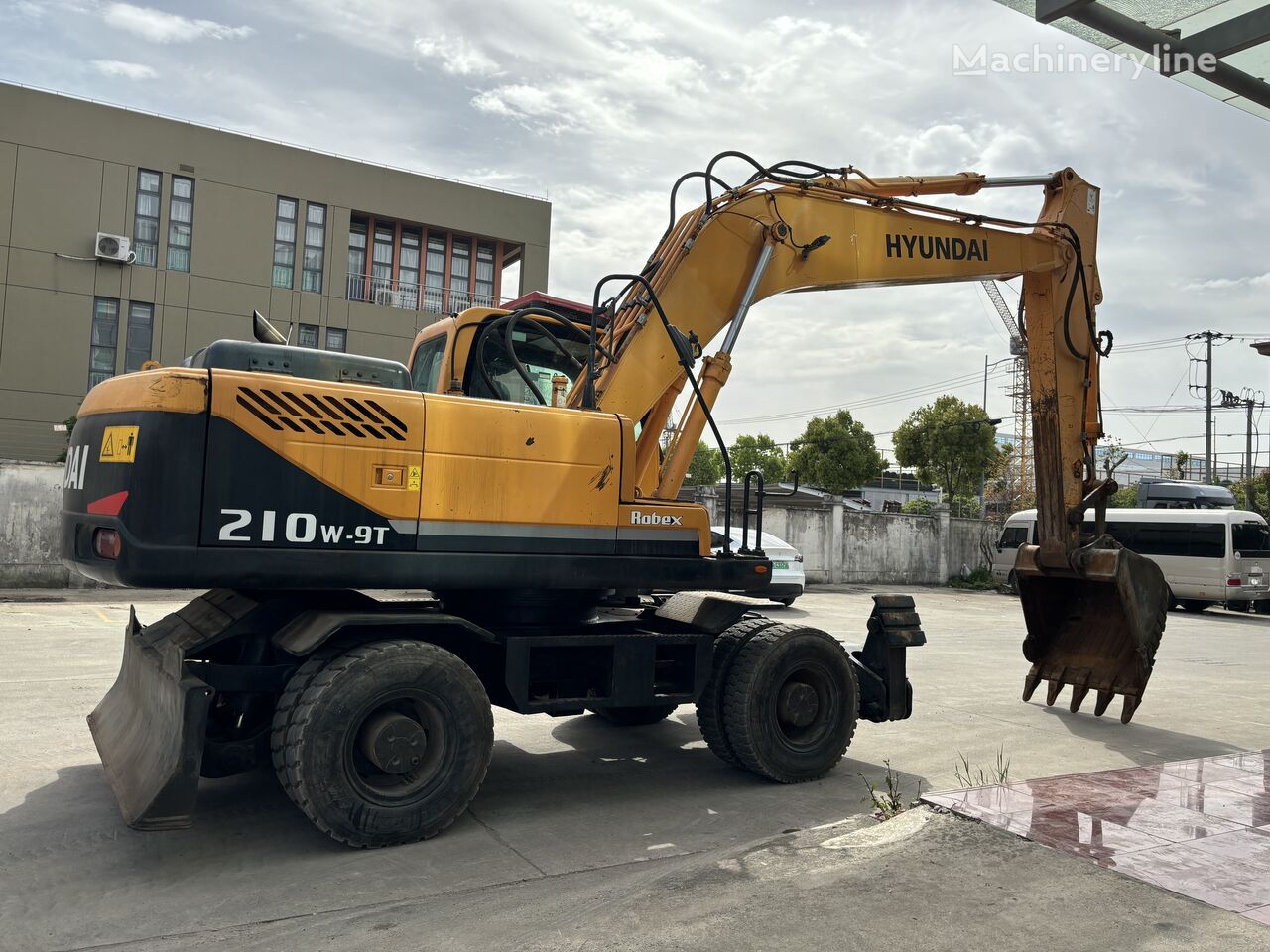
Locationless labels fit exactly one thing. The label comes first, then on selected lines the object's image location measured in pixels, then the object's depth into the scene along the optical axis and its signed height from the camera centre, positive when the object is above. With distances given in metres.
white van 21.48 -0.21
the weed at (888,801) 5.31 -1.50
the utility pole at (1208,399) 44.55 +6.62
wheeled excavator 4.69 -0.22
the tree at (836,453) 45.94 +3.14
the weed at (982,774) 6.04 -1.54
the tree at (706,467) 56.88 +2.82
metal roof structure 4.84 +2.51
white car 16.45 -0.88
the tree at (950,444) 40.50 +3.37
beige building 27.97 +7.38
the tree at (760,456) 61.59 +4.01
